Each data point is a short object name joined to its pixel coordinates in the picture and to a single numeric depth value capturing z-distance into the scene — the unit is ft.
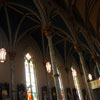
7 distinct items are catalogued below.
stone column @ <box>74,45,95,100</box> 42.22
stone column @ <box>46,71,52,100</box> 54.19
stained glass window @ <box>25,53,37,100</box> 50.22
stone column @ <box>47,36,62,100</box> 29.55
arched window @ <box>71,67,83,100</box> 75.19
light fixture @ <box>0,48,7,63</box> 34.75
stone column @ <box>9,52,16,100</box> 42.55
